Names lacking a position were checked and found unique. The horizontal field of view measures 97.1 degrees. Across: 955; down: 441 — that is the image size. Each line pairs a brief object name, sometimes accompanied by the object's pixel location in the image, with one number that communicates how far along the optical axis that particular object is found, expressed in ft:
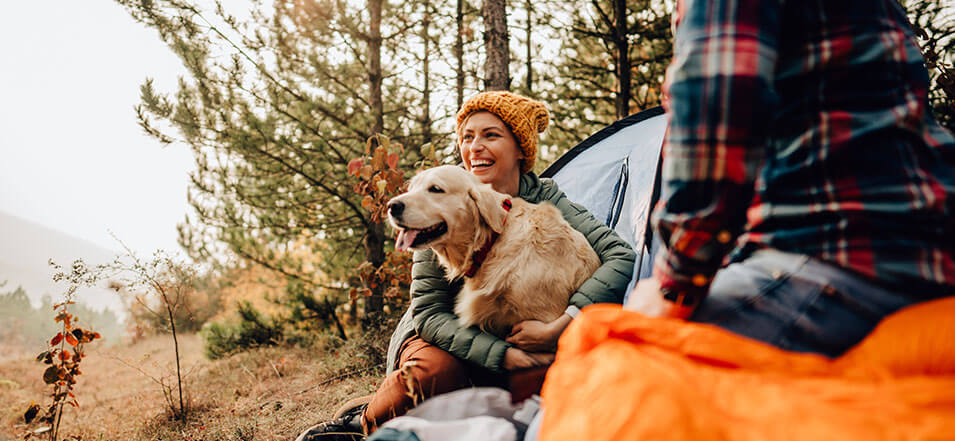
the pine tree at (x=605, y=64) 21.12
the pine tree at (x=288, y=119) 16.84
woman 5.73
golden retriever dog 6.22
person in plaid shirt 2.31
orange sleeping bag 1.72
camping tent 9.25
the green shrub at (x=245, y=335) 24.90
